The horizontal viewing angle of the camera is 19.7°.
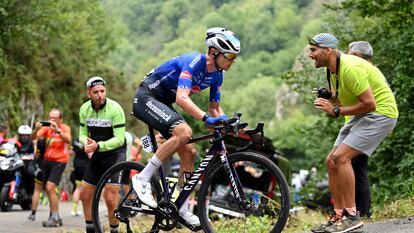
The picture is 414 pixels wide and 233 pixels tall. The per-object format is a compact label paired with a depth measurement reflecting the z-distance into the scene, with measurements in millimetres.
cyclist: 11718
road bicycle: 11216
